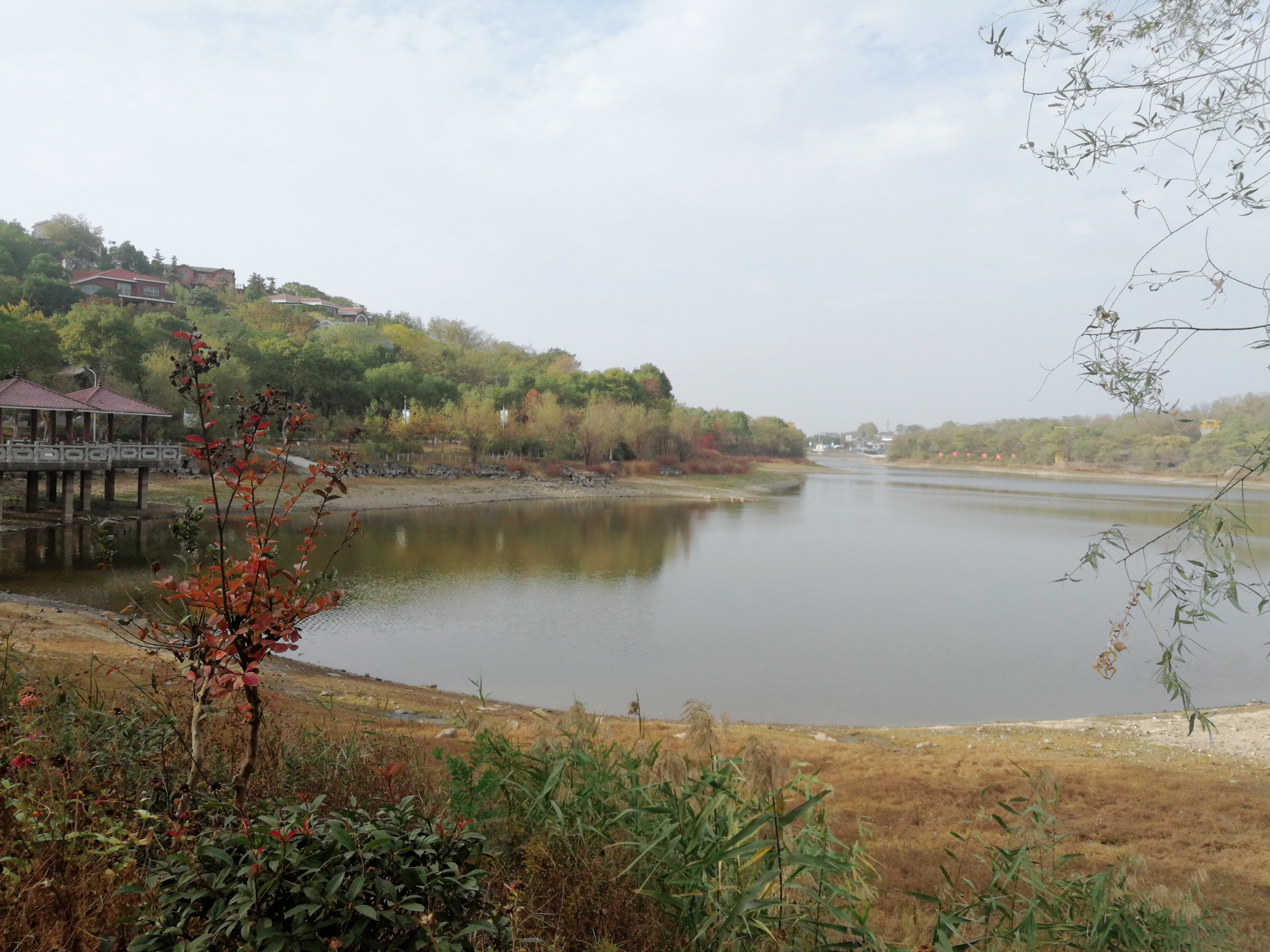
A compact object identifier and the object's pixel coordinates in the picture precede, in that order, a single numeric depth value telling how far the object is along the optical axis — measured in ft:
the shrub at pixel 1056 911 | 8.42
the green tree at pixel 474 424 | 150.00
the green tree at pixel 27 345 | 87.76
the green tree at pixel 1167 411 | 10.68
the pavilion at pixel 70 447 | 63.52
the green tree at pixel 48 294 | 152.87
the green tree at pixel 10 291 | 148.15
